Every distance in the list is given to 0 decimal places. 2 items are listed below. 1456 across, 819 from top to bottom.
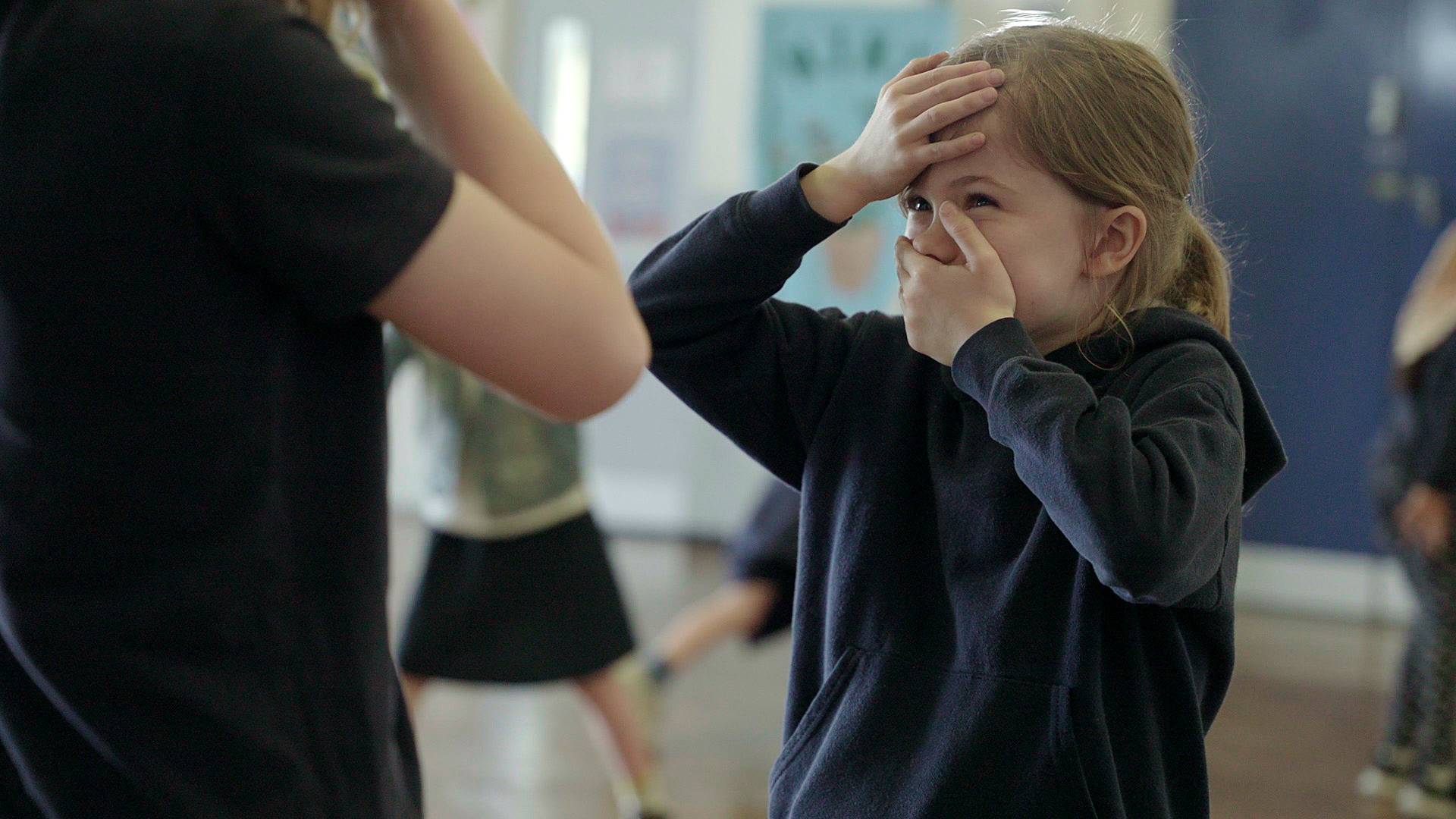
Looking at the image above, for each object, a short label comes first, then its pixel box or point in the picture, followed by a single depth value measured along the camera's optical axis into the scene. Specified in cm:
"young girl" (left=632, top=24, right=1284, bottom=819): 279
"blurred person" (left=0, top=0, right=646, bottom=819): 252
